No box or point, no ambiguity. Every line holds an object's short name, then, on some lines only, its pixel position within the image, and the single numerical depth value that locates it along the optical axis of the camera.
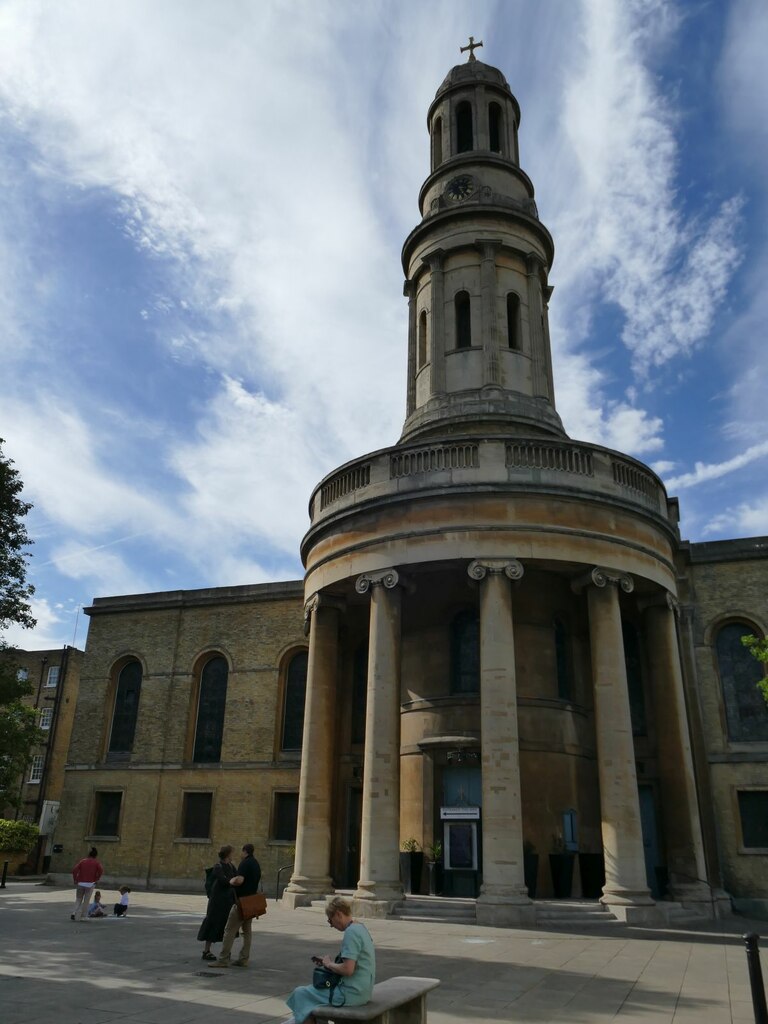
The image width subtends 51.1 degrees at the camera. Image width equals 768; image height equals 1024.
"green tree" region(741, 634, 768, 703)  17.90
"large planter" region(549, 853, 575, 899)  18.39
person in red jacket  15.98
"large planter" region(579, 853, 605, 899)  18.70
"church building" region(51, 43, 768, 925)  18.19
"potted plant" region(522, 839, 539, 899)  18.14
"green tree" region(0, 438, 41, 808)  21.34
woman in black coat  11.00
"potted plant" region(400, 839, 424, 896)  18.94
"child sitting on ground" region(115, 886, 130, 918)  17.38
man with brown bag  10.66
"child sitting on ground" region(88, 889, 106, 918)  16.84
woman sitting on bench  6.24
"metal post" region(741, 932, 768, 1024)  6.80
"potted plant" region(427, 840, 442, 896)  18.78
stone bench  6.05
